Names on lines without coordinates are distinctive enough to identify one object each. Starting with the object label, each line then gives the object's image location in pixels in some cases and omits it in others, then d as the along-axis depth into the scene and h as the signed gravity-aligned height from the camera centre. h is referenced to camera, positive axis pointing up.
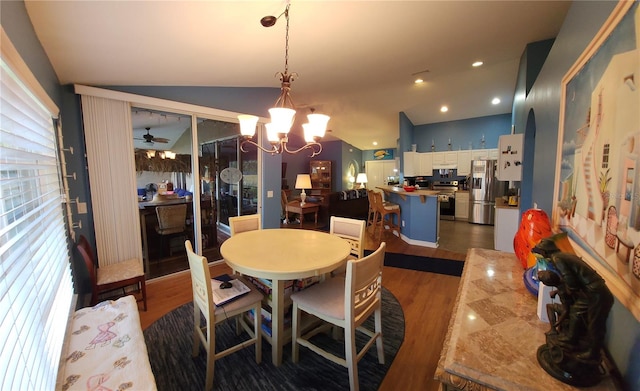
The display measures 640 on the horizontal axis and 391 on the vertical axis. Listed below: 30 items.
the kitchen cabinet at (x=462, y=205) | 6.59 -0.82
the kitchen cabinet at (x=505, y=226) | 3.60 -0.78
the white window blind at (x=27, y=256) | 0.88 -0.36
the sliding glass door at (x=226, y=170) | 3.44 +0.10
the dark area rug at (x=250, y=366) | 1.63 -1.36
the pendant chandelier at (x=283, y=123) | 1.76 +0.41
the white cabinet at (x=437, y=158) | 6.90 +0.47
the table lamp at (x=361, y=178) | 9.07 -0.09
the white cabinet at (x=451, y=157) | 6.73 +0.48
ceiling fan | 3.02 +0.50
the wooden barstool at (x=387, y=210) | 4.73 -0.66
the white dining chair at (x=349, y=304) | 1.45 -0.85
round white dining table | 1.56 -0.57
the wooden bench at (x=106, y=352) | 1.13 -0.92
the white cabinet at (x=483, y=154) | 6.29 +0.53
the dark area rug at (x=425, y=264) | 3.41 -1.31
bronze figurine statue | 0.68 -0.42
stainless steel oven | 6.72 -0.72
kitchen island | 4.44 -0.79
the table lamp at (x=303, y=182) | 6.78 -0.16
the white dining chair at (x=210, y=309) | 1.52 -0.88
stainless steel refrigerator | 5.96 -0.40
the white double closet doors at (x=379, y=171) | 9.69 +0.18
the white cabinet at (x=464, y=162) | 6.56 +0.33
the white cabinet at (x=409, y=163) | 6.39 +0.31
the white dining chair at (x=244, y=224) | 2.57 -0.50
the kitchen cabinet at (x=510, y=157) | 3.21 +0.22
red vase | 1.36 -0.33
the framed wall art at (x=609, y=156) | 0.73 +0.06
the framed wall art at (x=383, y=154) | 9.80 +0.85
